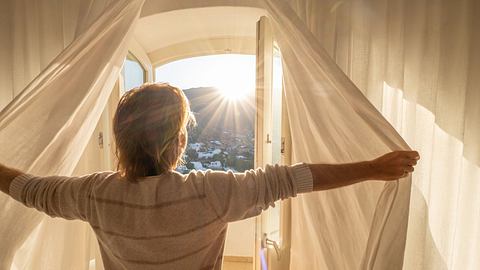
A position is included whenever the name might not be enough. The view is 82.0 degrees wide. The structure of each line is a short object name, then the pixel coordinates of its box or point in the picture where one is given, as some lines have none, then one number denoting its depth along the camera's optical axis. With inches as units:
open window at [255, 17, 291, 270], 50.6
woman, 24.5
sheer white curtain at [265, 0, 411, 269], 30.1
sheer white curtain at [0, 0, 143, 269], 34.2
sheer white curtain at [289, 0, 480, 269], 40.7
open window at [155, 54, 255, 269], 94.3
